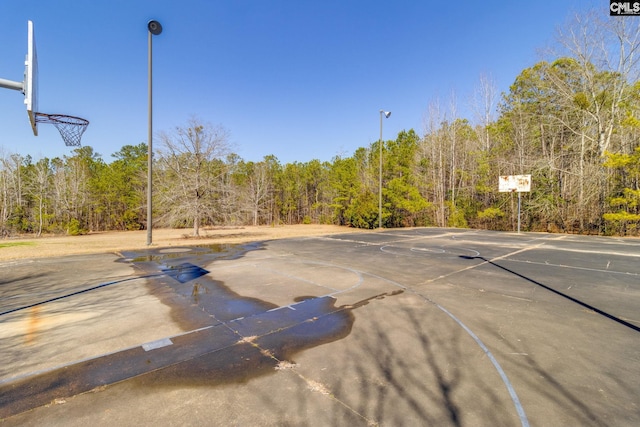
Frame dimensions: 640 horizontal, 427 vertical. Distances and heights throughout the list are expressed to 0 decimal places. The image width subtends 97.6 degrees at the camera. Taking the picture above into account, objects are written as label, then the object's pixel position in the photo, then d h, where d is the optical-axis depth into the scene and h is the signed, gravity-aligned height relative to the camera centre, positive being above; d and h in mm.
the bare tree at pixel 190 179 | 15500 +2026
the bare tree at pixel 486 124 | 25617 +8606
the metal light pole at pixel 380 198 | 20419 +1298
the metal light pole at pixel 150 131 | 12320 +3728
